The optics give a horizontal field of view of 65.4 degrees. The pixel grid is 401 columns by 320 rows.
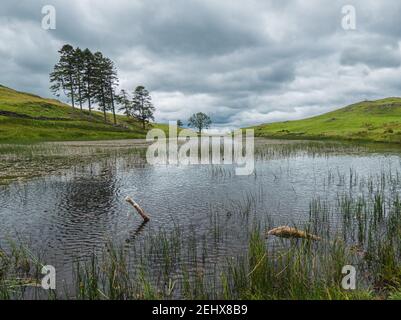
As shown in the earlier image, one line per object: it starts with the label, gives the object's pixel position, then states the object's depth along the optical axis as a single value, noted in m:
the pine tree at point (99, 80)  101.94
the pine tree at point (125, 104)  116.49
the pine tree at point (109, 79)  104.41
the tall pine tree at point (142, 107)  117.56
